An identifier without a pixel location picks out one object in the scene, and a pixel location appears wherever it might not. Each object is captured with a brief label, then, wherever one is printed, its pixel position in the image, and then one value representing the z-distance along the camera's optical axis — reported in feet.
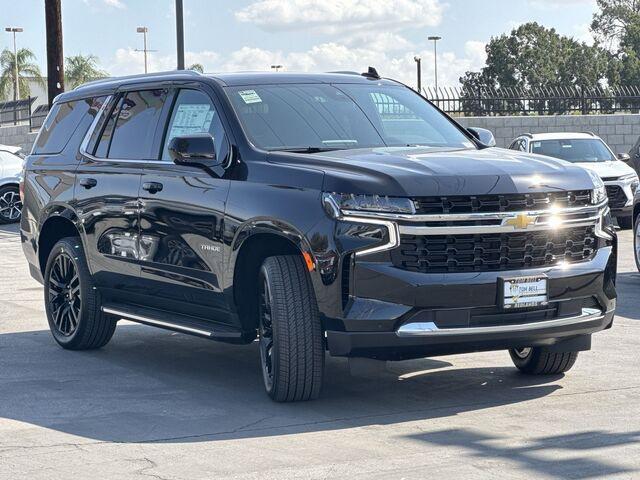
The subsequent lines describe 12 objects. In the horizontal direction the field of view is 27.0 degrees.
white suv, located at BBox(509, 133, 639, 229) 66.44
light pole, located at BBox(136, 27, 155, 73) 318.24
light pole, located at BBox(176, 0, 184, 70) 78.18
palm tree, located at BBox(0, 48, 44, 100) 286.87
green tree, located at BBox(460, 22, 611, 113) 270.67
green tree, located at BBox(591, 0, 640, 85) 280.14
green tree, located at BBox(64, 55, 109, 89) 298.15
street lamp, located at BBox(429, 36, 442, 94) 294.46
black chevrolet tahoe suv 22.91
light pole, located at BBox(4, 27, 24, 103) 272.72
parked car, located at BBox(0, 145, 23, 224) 80.18
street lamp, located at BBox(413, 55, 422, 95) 295.69
